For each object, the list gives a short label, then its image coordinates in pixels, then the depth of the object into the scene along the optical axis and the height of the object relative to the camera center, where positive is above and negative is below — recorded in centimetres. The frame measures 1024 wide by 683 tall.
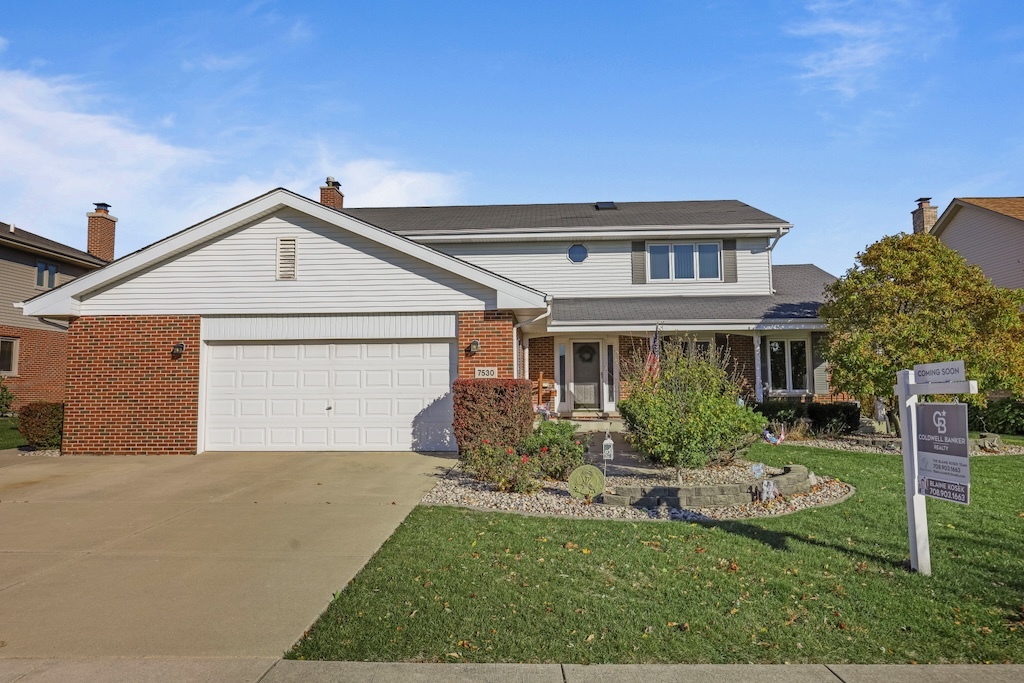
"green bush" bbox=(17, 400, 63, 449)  1259 -86
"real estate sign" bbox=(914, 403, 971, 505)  477 -58
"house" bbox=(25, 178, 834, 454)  1196 +84
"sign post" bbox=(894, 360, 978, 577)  500 -41
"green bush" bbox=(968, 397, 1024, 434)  1513 -93
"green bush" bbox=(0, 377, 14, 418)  1700 -50
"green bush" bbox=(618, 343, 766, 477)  845 -54
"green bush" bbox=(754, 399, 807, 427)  1432 -75
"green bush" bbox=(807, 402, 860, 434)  1426 -88
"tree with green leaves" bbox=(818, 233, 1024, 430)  1166 +100
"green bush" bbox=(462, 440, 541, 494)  827 -117
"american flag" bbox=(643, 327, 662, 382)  1121 +27
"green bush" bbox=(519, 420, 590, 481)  903 -101
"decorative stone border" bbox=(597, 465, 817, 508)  741 -138
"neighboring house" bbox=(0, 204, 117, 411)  2142 +200
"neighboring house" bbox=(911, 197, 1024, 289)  1986 +482
